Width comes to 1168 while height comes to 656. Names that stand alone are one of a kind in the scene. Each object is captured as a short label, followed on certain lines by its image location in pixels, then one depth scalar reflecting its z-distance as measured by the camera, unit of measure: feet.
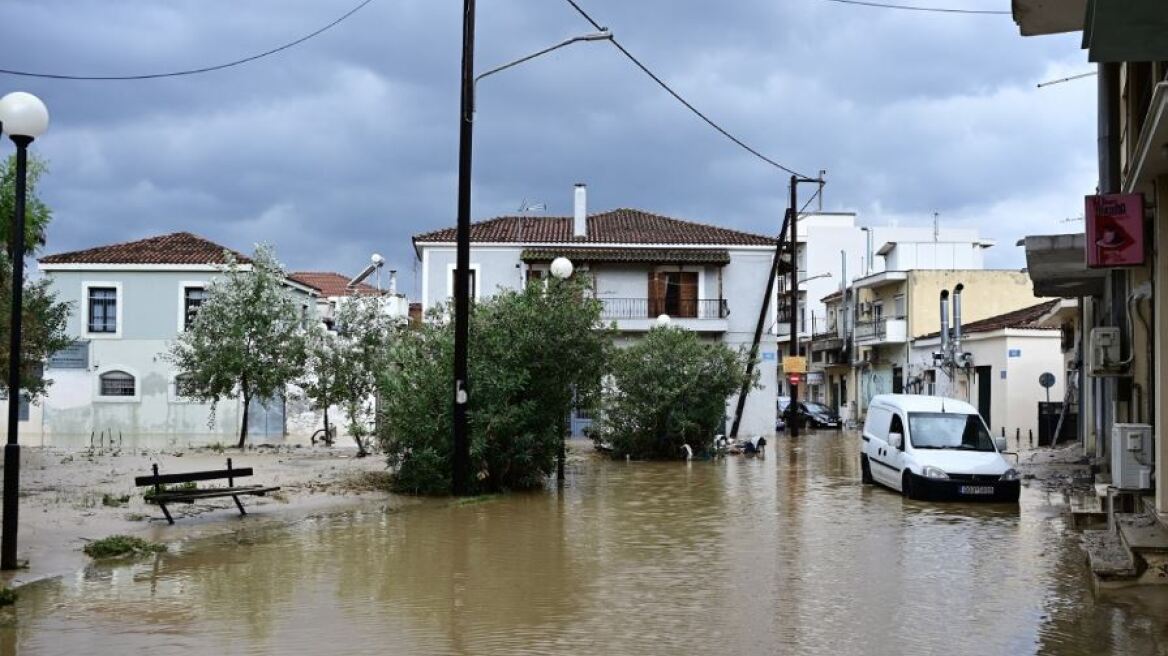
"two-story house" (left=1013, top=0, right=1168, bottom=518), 26.21
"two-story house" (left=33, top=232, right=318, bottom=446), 138.92
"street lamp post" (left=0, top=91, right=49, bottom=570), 33.71
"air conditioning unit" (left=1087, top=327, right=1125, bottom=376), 45.93
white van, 57.36
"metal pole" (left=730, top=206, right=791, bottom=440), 102.97
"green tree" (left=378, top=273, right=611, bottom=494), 60.90
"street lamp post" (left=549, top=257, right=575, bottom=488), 64.91
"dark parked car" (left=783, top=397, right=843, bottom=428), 178.70
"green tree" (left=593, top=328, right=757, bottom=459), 94.79
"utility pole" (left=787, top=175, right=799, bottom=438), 123.03
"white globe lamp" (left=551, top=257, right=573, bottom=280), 64.90
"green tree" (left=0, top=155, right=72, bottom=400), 58.39
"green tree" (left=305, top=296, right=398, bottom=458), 98.99
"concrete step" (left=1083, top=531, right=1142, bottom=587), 32.27
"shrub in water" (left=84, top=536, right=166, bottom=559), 39.11
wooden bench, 45.98
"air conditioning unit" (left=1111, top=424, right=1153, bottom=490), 38.81
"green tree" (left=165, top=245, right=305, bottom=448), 104.94
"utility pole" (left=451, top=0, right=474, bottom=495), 57.93
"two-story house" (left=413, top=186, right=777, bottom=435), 142.00
